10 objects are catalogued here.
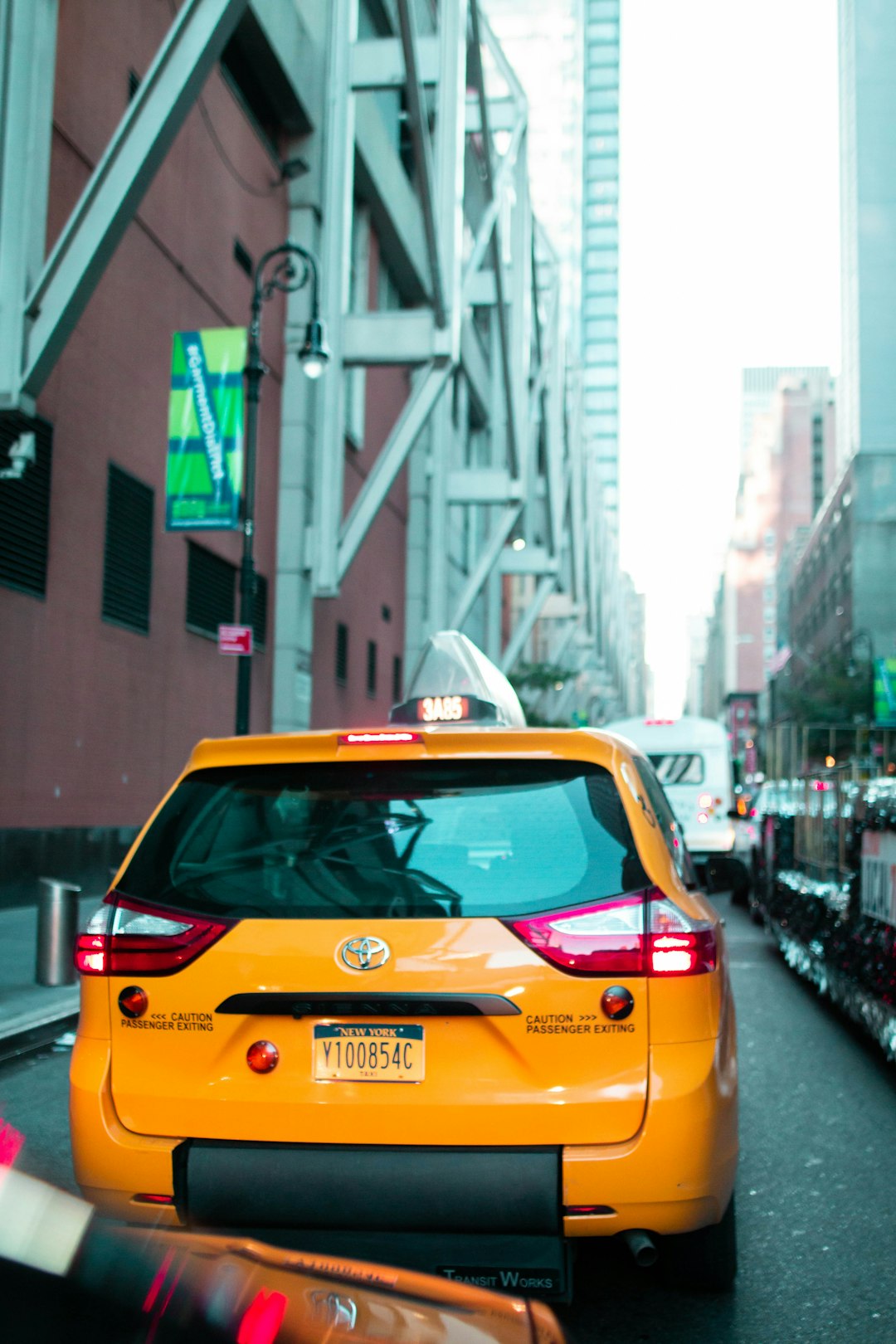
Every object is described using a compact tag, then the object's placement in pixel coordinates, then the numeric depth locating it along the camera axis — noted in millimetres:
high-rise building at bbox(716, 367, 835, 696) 150625
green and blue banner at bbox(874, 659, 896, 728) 60969
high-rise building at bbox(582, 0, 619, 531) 183875
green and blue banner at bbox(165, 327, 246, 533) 16703
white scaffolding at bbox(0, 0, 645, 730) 12500
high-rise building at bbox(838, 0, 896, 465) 107125
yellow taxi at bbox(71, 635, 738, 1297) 3305
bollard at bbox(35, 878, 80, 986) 10133
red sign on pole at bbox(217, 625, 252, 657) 16359
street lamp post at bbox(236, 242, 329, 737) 16984
